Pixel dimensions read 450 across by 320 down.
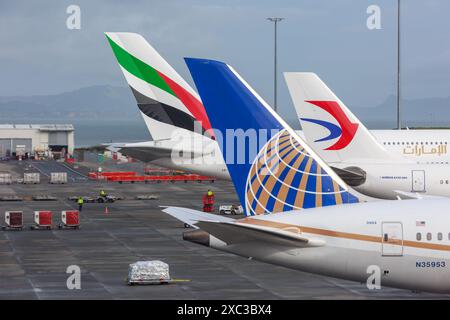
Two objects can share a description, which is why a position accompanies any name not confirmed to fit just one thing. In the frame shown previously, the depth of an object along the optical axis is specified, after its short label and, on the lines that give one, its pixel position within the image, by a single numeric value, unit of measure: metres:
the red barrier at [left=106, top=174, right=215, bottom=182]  118.12
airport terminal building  179.68
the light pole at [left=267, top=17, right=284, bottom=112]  124.25
